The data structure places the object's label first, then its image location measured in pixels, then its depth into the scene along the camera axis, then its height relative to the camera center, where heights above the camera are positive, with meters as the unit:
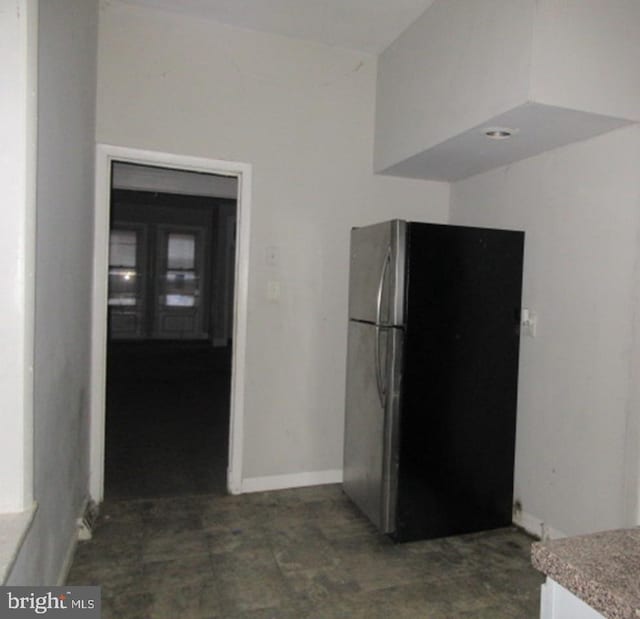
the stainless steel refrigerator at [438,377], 2.41 -0.42
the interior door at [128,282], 9.10 +0.09
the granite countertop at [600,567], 0.68 -0.42
